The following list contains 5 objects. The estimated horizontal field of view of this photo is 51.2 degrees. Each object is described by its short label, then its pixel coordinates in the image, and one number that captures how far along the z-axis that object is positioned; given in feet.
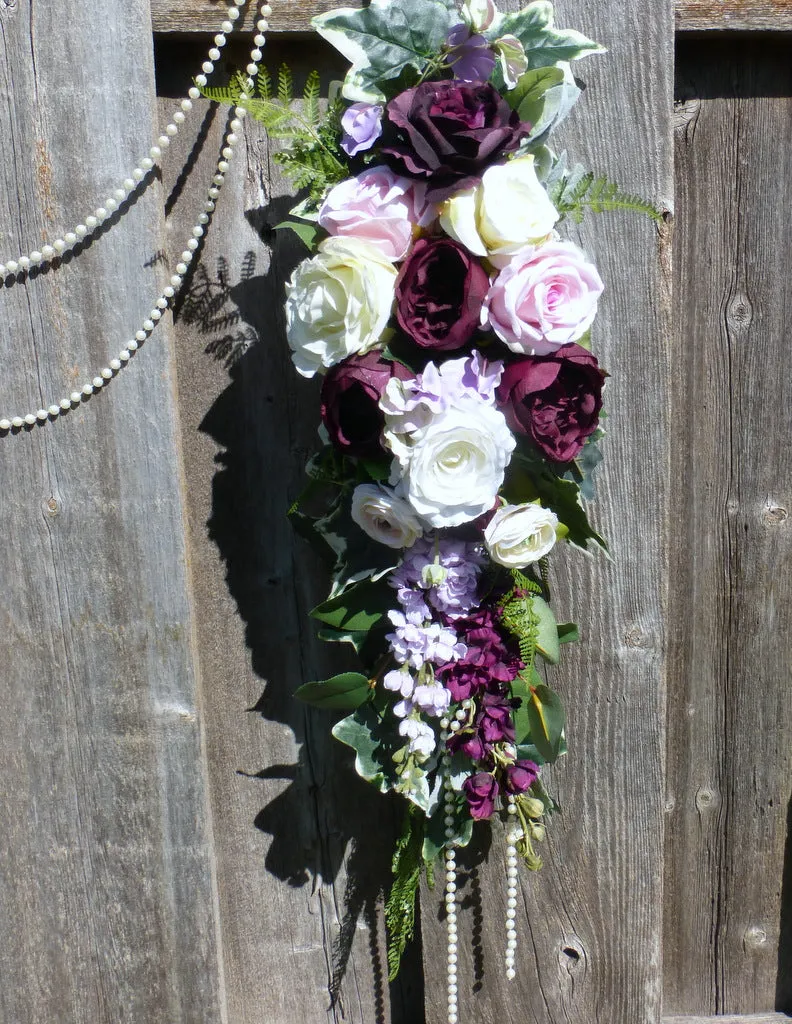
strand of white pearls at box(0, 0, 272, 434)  3.54
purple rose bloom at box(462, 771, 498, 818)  3.36
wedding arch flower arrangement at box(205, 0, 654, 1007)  2.94
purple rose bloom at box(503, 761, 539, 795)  3.41
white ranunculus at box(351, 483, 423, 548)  3.13
